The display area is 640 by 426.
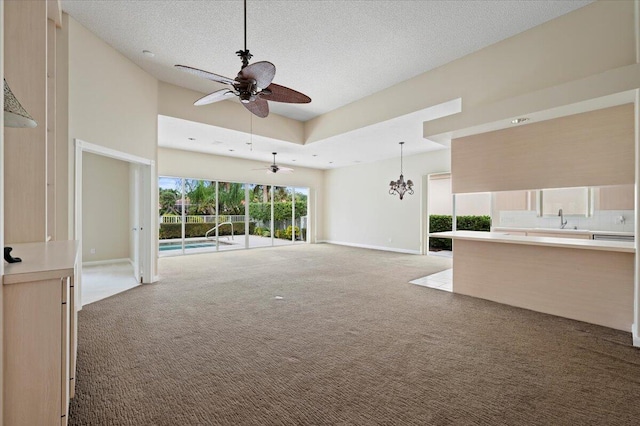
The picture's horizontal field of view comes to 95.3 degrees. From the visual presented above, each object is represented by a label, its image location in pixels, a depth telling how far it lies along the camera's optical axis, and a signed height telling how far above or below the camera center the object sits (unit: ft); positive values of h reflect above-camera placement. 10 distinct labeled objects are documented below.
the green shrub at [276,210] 33.01 +0.13
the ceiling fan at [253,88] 8.16 +3.91
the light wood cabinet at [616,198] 16.46 +0.81
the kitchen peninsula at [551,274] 10.76 -2.68
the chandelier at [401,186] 26.00 +2.29
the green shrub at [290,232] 36.81 -2.64
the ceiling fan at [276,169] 26.58 +3.86
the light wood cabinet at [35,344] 4.34 -2.05
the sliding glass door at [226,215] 27.94 -0.46
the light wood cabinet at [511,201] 20.67 +0.80
